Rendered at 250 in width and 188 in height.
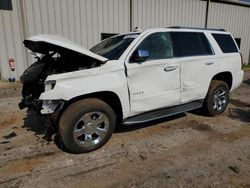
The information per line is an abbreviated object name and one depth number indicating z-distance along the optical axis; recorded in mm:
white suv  3416
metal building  9237
